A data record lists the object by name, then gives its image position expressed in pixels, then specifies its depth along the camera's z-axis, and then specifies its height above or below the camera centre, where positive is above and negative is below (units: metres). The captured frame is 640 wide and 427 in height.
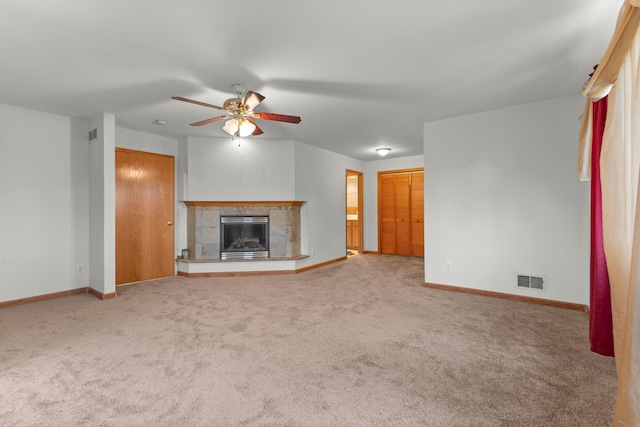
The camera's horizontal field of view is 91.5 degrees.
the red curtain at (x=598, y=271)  1.83 -0.36
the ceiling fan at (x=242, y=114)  2.82 +1.02
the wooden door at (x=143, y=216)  4.75 +0.00
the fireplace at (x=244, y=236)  5.45 -0.38
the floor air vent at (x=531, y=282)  3.70 -0.84
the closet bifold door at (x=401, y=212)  7.10 +0.03
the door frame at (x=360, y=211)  7.71 +0.07
